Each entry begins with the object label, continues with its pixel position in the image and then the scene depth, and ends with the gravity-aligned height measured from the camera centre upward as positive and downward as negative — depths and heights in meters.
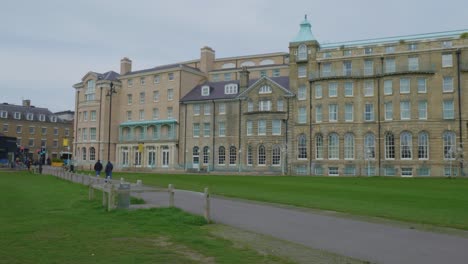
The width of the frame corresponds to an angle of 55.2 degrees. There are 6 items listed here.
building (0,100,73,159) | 91.62 +6.56
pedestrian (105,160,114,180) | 32.69 -0.69
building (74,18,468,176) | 48.28 +5.73
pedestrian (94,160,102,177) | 36.84 -0.70
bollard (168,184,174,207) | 15.77 -1.29
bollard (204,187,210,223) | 13.45 -1.46
